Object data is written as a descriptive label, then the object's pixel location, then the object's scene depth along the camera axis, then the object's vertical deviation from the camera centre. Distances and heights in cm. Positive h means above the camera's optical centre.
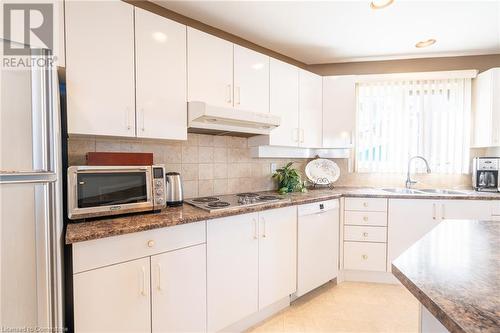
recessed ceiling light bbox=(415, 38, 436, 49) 249 +118
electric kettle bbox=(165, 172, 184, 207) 181 -22
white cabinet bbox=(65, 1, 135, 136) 138 +52
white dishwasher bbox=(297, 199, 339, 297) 217 -78
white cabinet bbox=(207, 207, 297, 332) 164 -75
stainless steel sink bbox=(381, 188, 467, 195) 260 -34
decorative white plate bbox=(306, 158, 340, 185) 297 -14
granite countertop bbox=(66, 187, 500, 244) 121 -35
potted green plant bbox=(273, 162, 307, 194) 264 -23
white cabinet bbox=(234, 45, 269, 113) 209 +68
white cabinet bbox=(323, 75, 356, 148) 279 +54
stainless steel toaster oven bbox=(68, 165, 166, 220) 133 -18
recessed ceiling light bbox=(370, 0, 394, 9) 186 +117
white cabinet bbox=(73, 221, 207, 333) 121 -65
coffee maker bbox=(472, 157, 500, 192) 256 -14
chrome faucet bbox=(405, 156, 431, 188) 288 -22
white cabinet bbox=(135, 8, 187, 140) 160 +55
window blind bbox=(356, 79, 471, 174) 289 +42
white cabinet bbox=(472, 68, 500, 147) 257 +54
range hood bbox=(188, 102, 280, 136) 174 +29
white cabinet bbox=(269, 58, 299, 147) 235 +56
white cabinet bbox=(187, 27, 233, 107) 183 +69
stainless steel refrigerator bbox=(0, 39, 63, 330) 96 -16
